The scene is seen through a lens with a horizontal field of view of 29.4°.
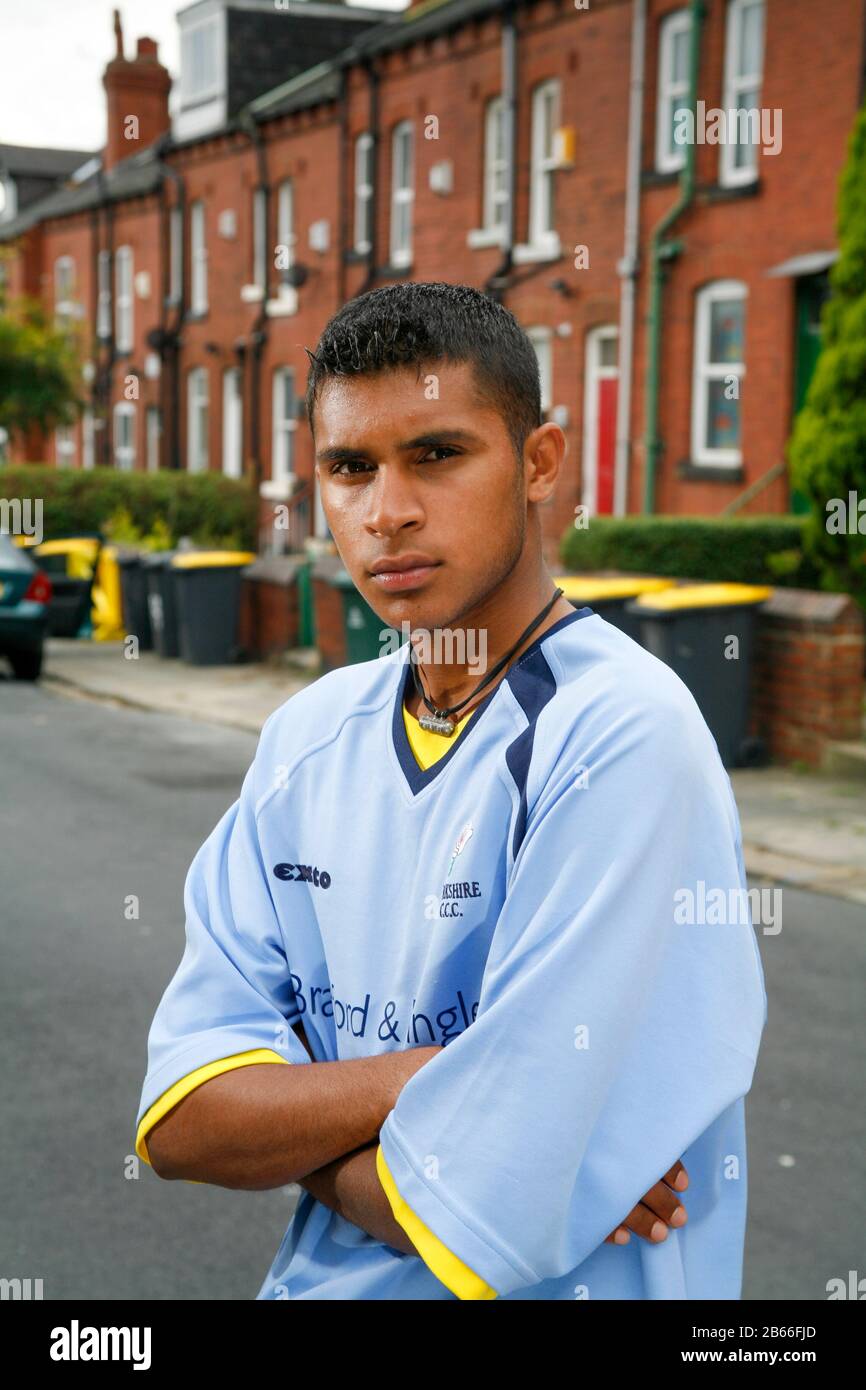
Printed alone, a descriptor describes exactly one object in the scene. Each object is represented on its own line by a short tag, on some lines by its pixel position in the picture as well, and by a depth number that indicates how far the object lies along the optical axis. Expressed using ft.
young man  5.15
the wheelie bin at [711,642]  37.19
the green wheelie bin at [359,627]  46.34
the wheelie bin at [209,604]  60.80
